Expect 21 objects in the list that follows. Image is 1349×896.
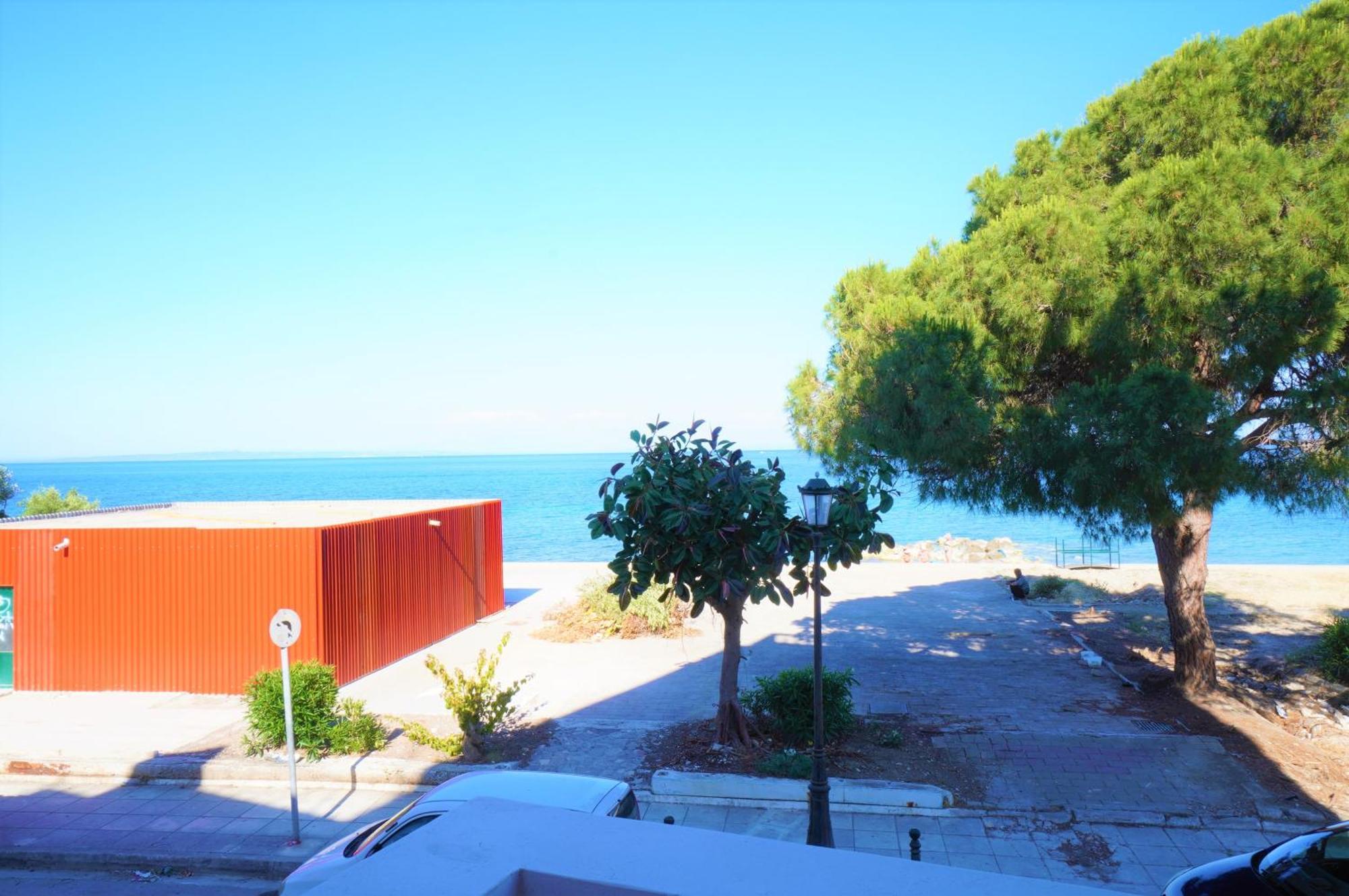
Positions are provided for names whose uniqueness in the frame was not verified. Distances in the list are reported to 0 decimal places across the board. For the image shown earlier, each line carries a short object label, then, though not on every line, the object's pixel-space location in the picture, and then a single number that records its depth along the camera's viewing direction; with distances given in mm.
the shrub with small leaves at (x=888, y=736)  11117
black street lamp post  8155
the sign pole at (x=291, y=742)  8883
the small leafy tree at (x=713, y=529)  10000
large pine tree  9852
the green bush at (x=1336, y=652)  12961
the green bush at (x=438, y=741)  10930
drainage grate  11547
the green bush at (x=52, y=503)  29078
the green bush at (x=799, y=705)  11016
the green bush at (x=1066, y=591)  22556
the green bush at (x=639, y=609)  19516
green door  15680
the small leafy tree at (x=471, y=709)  10906
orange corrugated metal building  14758
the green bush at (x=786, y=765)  10008
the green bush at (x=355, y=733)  11250
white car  6629
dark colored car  5270
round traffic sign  9266
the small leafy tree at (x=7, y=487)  34781
